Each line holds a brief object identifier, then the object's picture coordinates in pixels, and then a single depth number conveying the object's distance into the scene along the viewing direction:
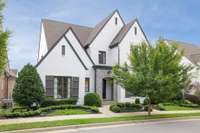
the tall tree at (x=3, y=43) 8.80
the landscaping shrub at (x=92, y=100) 15.18
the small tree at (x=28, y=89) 12.66
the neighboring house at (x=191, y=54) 24.64
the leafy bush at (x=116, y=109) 12.70
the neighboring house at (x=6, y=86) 19.11
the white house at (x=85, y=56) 14.97
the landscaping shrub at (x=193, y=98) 18.07
